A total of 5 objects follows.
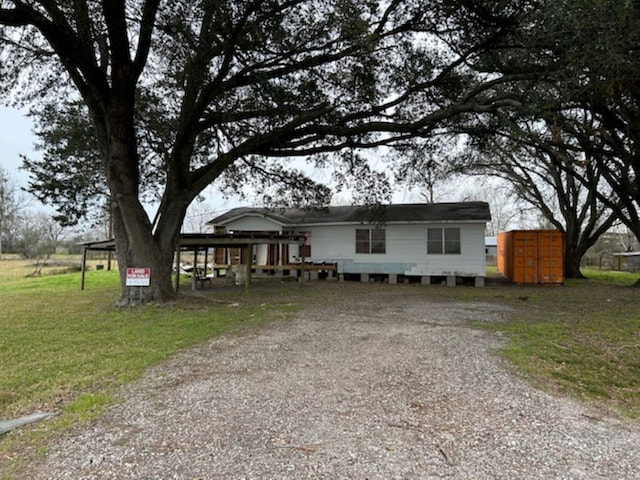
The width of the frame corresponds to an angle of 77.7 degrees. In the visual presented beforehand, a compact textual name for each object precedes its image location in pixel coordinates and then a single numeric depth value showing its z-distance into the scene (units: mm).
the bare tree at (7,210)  31594
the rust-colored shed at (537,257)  16109
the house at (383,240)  15508
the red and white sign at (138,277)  9211
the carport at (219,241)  12375
